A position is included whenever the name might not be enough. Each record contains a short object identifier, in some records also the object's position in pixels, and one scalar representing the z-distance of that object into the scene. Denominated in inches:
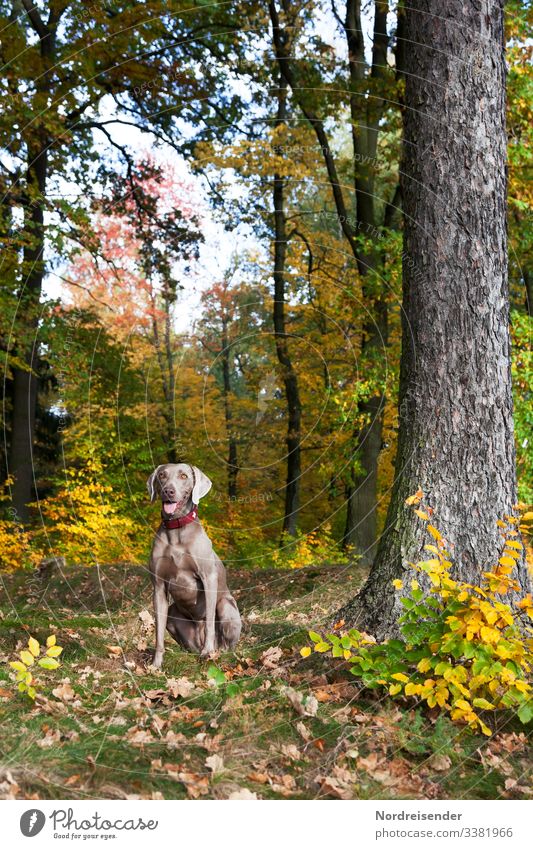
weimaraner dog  205.5
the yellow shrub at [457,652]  184.2
